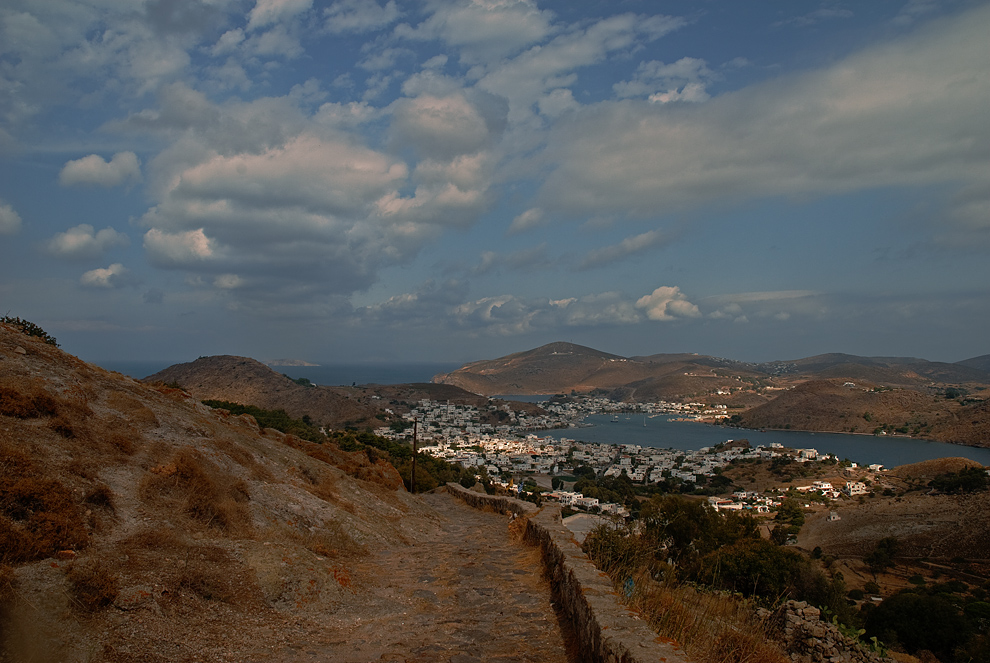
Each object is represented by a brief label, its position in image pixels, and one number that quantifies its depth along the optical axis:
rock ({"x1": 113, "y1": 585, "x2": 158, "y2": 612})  4.22
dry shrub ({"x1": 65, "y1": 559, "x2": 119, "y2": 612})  4.05
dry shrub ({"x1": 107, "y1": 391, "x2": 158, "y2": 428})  8.42
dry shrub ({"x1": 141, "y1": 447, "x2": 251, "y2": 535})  6.49
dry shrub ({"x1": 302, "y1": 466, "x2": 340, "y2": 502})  10.26
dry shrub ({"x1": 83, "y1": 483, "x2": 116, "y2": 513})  5.53
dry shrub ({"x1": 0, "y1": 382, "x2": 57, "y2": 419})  6.44
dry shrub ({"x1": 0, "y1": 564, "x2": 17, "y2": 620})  3.67
